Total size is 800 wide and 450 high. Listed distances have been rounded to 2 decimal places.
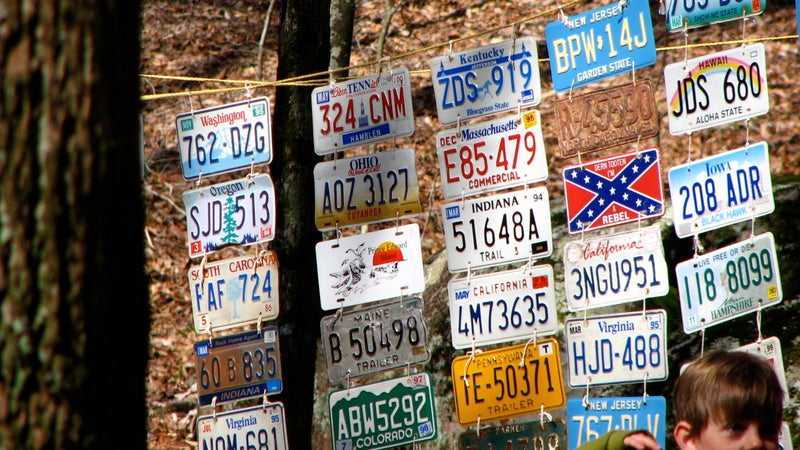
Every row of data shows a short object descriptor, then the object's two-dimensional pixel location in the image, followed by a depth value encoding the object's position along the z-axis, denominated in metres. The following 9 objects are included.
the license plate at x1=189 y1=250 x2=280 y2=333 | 11.92
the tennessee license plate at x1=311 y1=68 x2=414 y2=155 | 11.36
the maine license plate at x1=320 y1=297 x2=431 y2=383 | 11.06
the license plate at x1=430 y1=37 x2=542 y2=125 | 10.85
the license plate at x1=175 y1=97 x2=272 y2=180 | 12.05
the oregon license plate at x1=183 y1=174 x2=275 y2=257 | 11.85
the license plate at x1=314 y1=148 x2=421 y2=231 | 11.22
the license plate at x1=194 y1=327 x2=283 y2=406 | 11.93
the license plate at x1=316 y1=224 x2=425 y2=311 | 11.03
